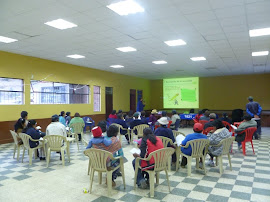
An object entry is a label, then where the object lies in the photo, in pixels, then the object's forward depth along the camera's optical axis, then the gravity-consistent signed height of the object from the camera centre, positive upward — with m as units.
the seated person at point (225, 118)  7.16 -0.49
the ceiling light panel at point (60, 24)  4.67 +1.85
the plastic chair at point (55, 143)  4.57 -0.82
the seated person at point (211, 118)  5.45 -0.40
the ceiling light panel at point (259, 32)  5.26 +1.80
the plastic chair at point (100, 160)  3.12 -0.83
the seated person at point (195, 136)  3.96 -0.61
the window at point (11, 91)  7.30 +0.51
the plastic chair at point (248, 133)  5.50 -0.78
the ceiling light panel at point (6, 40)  5.91 +1.88
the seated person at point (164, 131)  4.13 -0.53
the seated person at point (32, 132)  4.77 -0.60
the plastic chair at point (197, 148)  3.86 -0.83
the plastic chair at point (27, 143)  4.69 -0.85
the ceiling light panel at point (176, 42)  6.25 +1.85
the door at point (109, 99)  12.13 +0.32
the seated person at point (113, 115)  7.92 -0.39
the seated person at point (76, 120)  6.69 -0.48
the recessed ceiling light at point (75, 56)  8.05 +1.89
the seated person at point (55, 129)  4.89 -0.55
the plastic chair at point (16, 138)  5.09 -0.79
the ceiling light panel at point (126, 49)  7.07 +1.87
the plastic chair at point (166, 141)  4.04 -0.70
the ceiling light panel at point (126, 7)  3.82 +1.82
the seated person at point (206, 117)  6.82 -0.44
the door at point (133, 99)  14.51 +0.37
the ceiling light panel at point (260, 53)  7.64 +1.83
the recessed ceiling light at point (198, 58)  8.70 +1.87
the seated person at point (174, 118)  7.41 -0.50
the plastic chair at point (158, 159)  3.11 -0.83
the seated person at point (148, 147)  3.20 -0.64
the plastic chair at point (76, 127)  6.62 -0.71
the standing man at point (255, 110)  7.93 -0.28
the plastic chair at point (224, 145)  4.07 -0.83
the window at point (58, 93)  8.45 +0.54
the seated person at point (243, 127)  5.59 -0.65
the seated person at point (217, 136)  4.12 -0.65
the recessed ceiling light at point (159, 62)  9.54 +1.89
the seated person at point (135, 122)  6.54 -0.55
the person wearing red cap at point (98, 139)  3.37 -0.55
